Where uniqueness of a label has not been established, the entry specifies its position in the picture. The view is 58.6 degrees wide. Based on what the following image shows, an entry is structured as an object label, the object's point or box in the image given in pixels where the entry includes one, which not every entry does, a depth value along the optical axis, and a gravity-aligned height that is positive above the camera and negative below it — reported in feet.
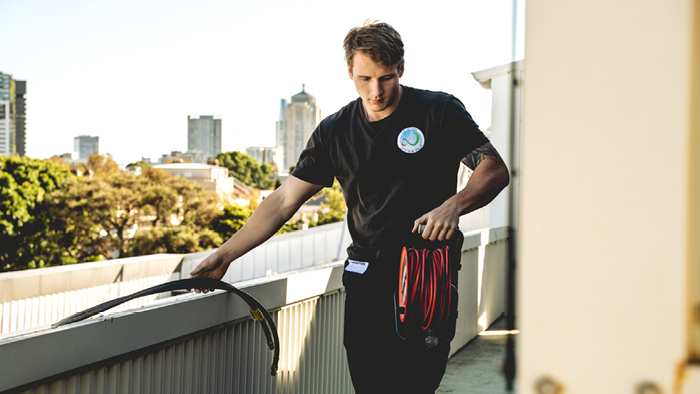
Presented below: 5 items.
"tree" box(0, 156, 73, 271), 85.71 -3.21
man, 6.09 +0.13
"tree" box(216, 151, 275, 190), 245.45 +9.61
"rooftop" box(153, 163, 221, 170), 206.57 +8.90
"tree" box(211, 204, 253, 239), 111.86 -5.02
